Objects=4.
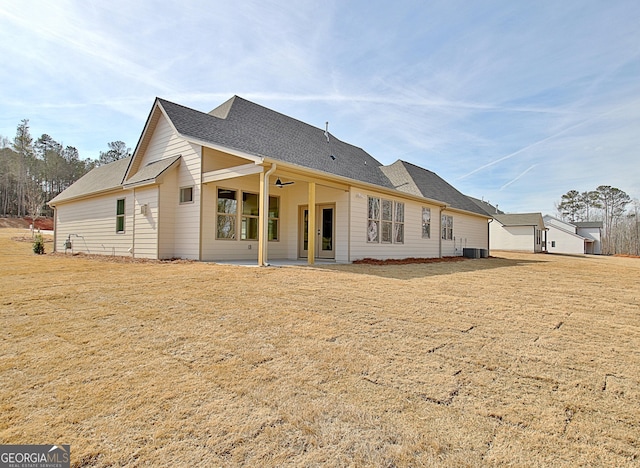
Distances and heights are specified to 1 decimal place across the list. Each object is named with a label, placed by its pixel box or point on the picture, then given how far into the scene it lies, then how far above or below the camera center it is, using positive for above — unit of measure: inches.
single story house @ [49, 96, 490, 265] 425.4 +58.7
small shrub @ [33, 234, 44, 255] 632.4 -15.5
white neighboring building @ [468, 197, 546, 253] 1270.9 +35.4
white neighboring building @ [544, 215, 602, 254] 1509.6 +20.8
